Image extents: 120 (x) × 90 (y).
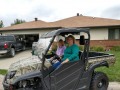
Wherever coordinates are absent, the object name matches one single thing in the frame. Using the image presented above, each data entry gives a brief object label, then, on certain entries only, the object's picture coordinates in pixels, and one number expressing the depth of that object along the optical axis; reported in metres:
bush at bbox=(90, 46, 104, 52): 7.75
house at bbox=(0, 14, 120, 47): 8.74
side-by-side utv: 2.06
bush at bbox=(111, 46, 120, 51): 7.96
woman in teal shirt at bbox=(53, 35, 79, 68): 2.22
